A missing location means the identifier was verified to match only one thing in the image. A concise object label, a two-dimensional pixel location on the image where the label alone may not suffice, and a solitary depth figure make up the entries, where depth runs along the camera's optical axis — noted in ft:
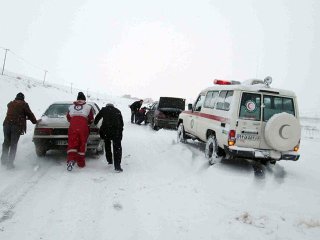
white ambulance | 24.48
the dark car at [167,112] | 54.80
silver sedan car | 26.68
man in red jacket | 24.47
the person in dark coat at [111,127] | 25.84
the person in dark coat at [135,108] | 67.05
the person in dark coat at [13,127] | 24.90
